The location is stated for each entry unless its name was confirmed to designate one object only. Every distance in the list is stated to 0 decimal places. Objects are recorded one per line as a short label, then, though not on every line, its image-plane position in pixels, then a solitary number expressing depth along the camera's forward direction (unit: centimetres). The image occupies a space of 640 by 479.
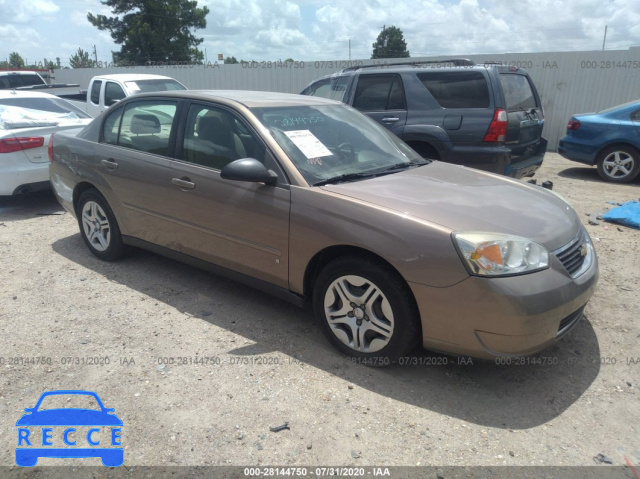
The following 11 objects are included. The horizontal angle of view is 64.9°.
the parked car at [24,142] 634
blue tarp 588
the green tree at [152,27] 3541
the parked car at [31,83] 1253
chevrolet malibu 275
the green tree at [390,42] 5885
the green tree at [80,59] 4775
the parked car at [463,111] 615
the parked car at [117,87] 1048
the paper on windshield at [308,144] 357
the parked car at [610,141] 847
